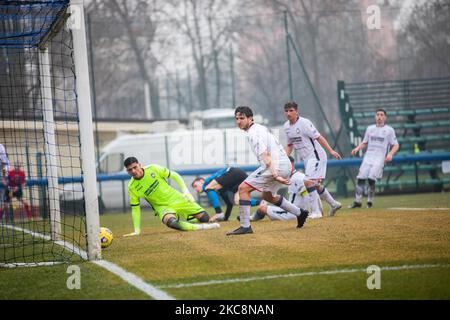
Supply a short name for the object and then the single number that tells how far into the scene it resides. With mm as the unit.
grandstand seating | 24312
